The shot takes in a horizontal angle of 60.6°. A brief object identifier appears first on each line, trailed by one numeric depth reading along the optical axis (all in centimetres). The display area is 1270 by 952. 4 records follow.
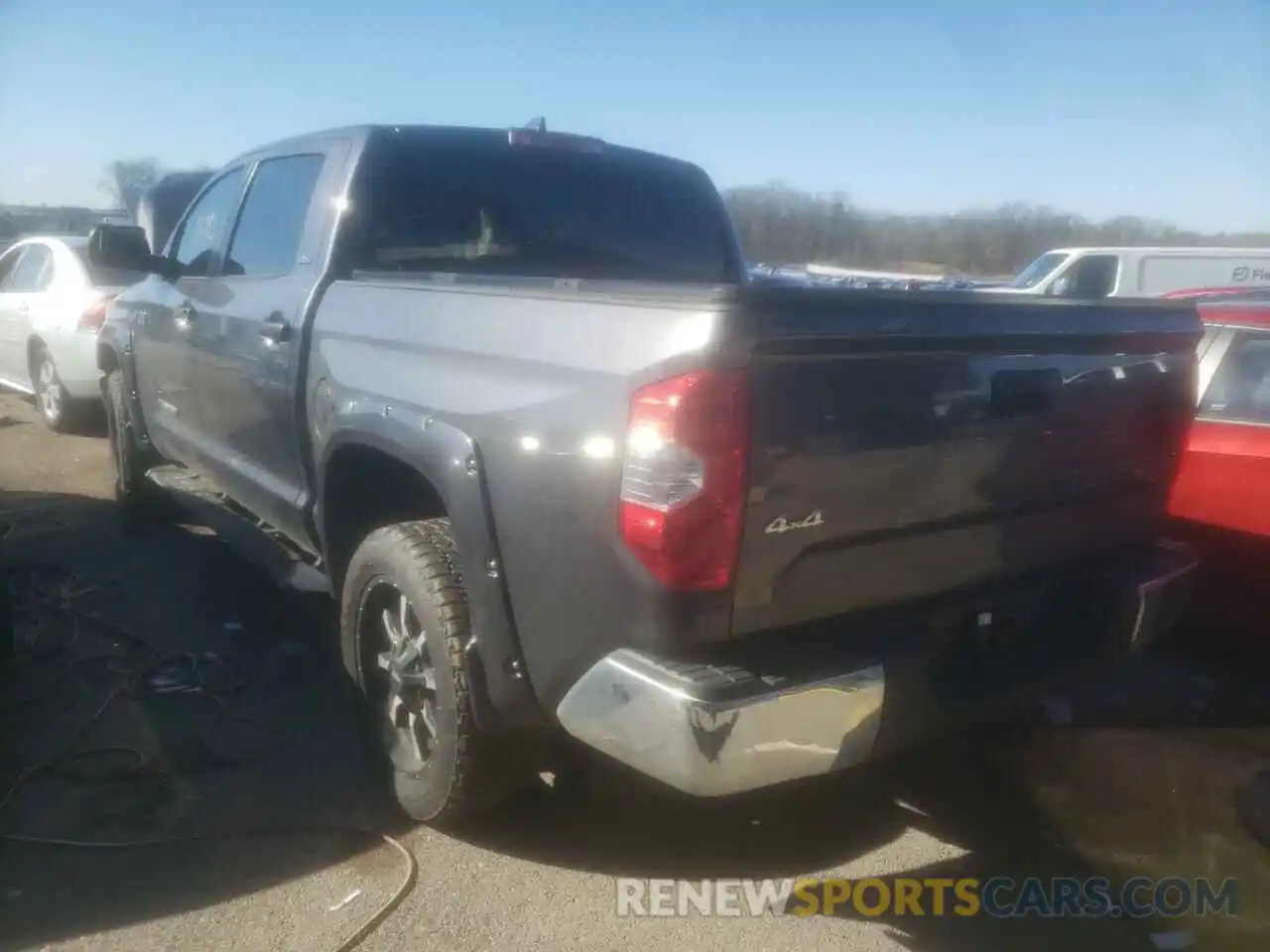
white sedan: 827
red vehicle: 404
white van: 1478
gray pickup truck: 226
